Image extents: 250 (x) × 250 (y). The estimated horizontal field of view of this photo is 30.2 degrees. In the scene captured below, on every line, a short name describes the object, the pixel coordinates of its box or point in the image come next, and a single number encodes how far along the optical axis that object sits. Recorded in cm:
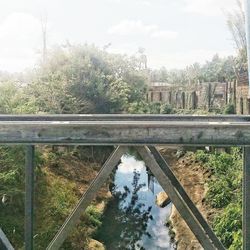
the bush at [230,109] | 1992
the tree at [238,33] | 2223
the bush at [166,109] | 2575
